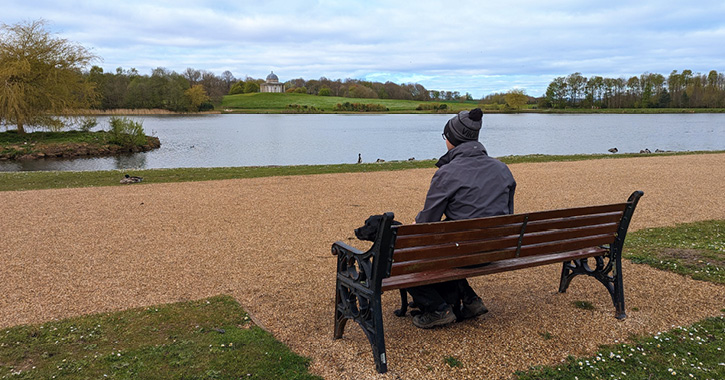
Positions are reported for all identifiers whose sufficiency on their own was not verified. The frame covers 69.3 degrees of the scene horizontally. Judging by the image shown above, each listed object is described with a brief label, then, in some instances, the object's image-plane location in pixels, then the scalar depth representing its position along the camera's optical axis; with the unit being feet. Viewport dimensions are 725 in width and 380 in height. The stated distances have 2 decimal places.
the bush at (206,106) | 315.78
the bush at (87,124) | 124.16
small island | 99.58
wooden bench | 11.38
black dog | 11.75
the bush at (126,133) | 112.78
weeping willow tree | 102.32
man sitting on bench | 12.96
